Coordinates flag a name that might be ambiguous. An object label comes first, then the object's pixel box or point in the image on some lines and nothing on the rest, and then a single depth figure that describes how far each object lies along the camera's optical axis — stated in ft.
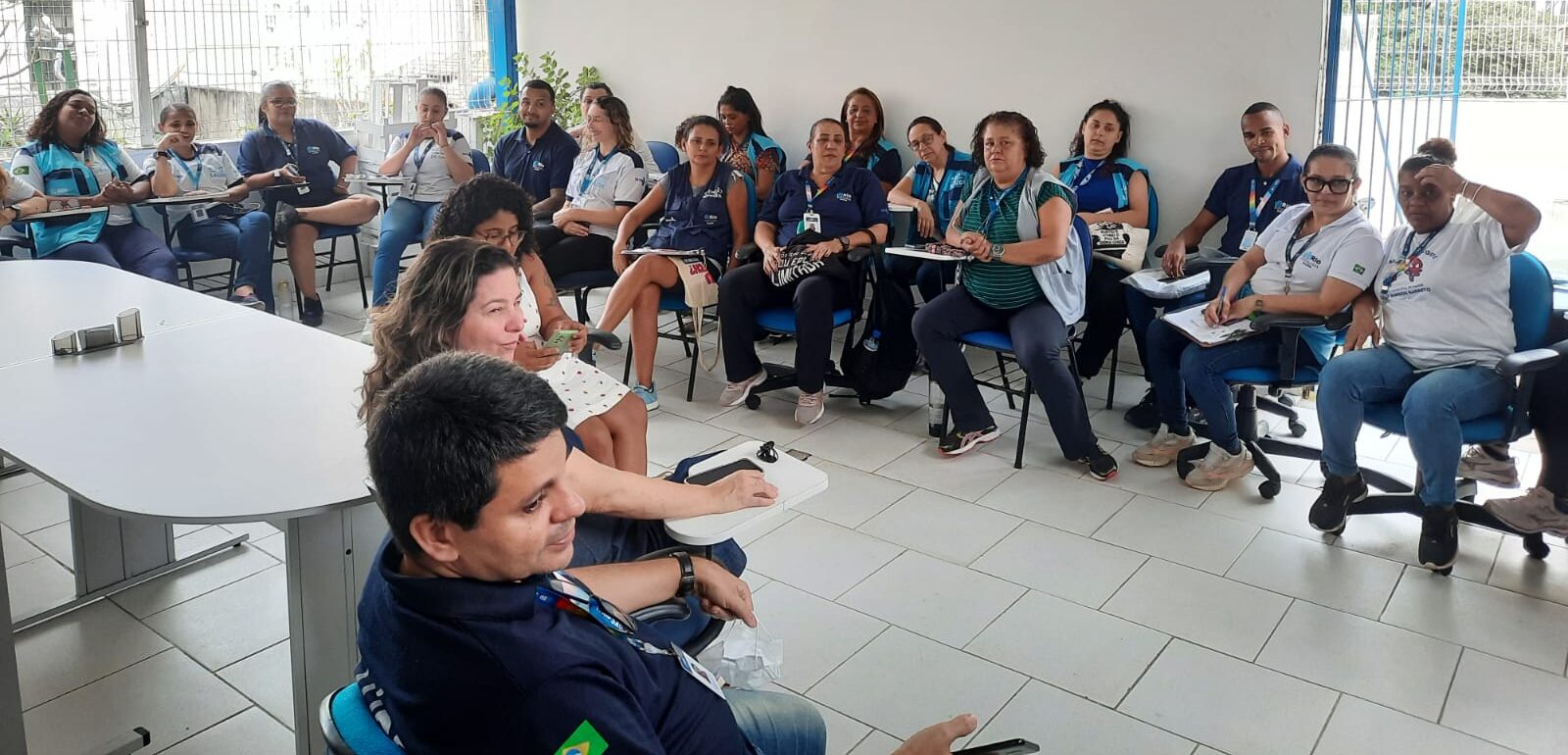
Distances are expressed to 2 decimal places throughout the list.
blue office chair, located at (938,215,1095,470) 14.05
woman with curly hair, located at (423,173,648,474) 9.06
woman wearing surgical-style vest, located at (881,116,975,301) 17.35
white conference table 6.84
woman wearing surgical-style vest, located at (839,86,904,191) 19.11
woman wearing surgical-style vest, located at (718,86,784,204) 18.51
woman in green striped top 13.71
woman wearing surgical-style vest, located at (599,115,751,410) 16.47
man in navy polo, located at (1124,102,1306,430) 15.37
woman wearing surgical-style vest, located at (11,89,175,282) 18.03
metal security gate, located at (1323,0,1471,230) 15.57
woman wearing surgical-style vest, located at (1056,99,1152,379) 16.88
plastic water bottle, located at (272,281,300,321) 21.49
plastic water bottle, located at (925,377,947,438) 15.06
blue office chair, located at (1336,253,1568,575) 11.00
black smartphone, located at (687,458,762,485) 7.04
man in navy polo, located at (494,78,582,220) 20.07
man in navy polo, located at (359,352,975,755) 4.00
